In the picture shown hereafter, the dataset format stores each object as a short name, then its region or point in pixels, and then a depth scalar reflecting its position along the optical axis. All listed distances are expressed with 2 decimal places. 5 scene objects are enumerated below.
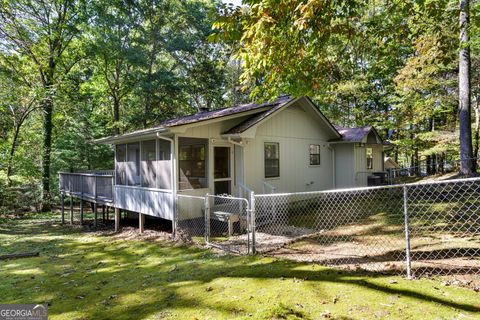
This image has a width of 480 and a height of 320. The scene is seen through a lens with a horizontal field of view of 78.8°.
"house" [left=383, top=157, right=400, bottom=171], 24.83
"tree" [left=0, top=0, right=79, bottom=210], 14.21
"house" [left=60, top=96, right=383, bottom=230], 8.70
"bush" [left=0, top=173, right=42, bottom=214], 14.98
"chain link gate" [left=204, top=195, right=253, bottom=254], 7.07
